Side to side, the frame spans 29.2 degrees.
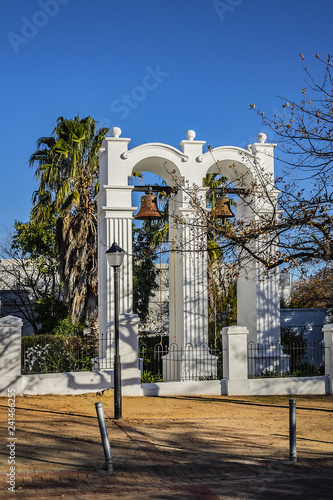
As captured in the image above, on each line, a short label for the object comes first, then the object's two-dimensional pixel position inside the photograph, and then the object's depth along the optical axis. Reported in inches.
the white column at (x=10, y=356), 591.8
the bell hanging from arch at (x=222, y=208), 658.2
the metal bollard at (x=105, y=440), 325.1
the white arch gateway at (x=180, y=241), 653.9
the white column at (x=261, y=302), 696.4
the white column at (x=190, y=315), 663.8
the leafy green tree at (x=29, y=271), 1300.4
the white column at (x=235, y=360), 631.2
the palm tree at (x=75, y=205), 987.3
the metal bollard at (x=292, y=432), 362.3
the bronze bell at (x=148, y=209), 652.1
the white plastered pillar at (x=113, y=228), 651.5
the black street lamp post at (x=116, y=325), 490.3
